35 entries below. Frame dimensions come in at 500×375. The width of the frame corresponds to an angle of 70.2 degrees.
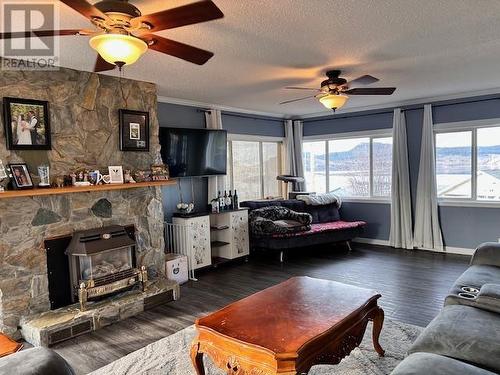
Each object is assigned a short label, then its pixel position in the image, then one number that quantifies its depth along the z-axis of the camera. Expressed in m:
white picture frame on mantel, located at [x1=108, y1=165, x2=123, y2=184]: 3.86
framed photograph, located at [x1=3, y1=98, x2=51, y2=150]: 3.19
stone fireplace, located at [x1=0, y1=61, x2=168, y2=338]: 3.21
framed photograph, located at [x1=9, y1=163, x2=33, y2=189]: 3.15
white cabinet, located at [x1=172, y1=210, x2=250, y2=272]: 4.88
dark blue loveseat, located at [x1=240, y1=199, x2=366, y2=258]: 5.59
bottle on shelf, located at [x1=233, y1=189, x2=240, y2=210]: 5.84
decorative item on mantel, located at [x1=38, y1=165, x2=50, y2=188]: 3.33
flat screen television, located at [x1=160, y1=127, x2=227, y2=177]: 4.92
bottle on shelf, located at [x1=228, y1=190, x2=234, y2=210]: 5.79
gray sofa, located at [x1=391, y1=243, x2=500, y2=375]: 1.62
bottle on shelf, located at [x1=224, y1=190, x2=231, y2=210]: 5.72
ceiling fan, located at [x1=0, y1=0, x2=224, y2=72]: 1.83
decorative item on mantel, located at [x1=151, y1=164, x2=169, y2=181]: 4.30
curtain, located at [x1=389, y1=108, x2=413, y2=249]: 6.11
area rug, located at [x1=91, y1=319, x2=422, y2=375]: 2.57
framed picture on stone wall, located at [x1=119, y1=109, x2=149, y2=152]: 4.05
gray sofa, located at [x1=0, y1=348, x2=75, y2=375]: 1.72
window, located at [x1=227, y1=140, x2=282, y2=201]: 6.45
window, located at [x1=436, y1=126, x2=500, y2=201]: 5.52
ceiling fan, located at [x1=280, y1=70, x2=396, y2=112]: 3.77
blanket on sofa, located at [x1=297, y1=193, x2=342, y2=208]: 6.55
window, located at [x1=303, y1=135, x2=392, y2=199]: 6.59
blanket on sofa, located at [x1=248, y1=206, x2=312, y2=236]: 5.60
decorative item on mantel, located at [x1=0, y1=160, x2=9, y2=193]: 3.06
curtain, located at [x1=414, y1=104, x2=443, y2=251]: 5.84
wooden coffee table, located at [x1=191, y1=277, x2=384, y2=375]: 1.89
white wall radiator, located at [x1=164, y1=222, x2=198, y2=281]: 4.86
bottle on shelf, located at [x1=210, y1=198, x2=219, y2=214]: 5.51
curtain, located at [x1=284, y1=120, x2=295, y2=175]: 7.37
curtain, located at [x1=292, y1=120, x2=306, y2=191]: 7.43
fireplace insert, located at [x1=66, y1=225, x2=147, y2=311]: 3.46
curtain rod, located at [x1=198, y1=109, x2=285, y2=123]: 5.70
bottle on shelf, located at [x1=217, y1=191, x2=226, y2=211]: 5.62
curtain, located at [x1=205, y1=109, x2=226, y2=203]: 5.70
